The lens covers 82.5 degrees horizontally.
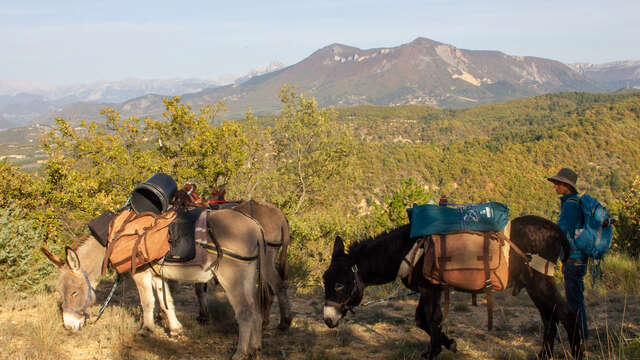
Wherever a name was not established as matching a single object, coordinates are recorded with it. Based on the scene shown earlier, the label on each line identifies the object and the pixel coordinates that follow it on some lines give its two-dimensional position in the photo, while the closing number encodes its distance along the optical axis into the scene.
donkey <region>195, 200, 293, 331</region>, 5.15
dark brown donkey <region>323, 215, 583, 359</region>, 4.14
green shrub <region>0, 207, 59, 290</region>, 6.11
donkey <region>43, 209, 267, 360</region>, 4.29
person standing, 4.43
